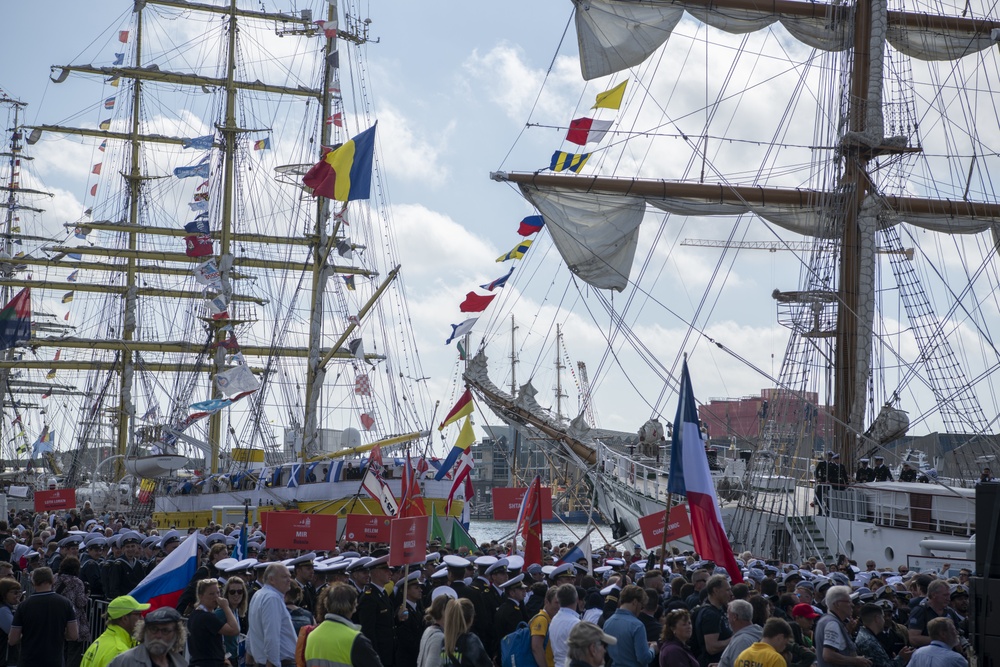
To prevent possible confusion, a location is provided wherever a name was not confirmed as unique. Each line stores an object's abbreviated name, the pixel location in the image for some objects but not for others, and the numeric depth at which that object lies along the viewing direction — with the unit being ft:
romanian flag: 87.39
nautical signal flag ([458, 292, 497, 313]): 86.49
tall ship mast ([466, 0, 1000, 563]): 87.40
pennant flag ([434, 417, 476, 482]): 74.23
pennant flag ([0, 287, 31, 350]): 124.36
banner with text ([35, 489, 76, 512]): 80.74
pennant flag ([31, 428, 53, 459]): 212.43
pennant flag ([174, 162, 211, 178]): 148.05
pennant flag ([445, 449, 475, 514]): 76.96
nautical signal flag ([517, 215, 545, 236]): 93.30
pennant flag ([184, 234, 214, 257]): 144.46
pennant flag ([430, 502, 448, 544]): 80.43
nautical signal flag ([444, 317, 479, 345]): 84.64
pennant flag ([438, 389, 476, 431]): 77.25
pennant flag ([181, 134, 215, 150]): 146.00
